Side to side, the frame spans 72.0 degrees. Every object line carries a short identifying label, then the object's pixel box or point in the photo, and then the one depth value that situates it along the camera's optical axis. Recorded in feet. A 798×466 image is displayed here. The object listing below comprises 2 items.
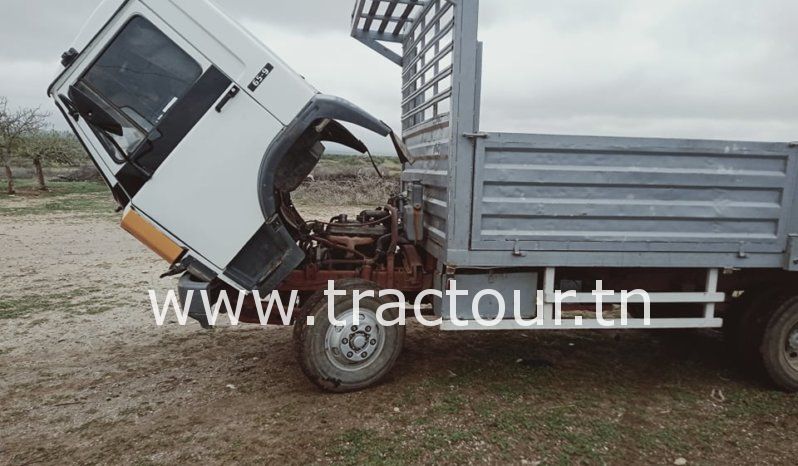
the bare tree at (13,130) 79.97
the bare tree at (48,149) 81.15
